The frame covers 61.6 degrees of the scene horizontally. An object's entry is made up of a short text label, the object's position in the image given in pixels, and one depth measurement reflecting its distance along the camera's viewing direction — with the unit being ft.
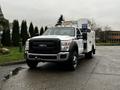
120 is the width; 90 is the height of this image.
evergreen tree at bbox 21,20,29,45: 44.08
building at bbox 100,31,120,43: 121.39
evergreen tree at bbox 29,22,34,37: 49.67
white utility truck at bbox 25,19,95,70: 13.64
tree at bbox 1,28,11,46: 38.85
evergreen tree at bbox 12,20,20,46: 40.47
